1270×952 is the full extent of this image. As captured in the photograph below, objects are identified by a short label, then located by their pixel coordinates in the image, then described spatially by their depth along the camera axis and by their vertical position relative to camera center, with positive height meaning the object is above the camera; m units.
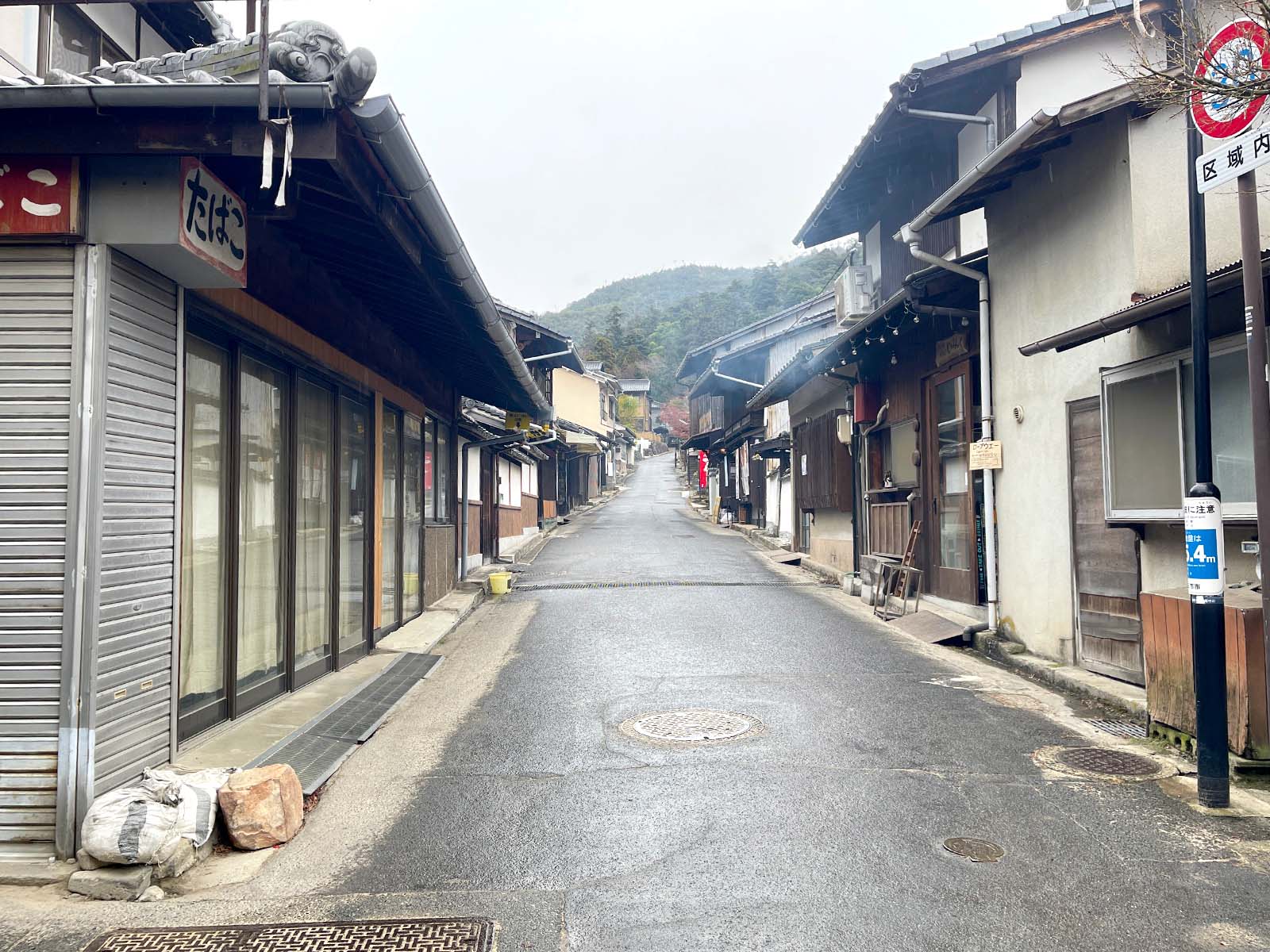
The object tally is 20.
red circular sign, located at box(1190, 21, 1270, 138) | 3.82 +2.10
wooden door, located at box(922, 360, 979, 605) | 11.66 +0.26
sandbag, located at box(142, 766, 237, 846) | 4.50 -1.50
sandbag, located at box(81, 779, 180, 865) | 4.21 -1.53
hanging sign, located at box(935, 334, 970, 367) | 11.54 +2.16
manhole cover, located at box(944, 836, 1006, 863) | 4.40 -1.74
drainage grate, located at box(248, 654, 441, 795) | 5.96 -1.71
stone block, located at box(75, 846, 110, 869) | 4.25 -1.68
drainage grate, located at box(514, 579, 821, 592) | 16.31 -1.40
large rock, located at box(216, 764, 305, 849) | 4.73 -1.61
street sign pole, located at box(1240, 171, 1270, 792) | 4.96 +0.90
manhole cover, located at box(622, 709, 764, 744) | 6.71 -1.72
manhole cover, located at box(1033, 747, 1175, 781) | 5.66 -1.71
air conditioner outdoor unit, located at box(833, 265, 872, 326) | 17.39 +4.30
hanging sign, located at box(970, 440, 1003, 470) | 10.12 +0.62
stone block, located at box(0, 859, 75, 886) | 4.24 -1.74
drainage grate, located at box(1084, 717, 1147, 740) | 6.60 -1.70
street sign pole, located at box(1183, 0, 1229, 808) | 4.99 -0.48
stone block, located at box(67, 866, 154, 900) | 4.12 -1.73
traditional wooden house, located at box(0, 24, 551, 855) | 4.44 +0.91
